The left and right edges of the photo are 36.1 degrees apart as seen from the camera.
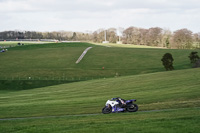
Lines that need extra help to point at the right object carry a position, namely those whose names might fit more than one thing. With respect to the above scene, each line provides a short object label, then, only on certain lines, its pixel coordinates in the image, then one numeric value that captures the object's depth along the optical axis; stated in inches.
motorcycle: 1025.5
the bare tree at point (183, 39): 7059.6
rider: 1024.7
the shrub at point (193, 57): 3767.5
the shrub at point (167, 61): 3467.0
